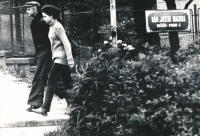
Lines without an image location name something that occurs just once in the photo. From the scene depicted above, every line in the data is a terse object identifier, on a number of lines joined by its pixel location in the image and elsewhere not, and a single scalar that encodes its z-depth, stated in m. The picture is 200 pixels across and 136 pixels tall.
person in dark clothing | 9.02
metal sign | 10.62
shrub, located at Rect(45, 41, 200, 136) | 6.19
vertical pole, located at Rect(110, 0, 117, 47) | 11.13
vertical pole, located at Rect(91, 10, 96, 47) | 11.81
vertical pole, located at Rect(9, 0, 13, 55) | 13.52
